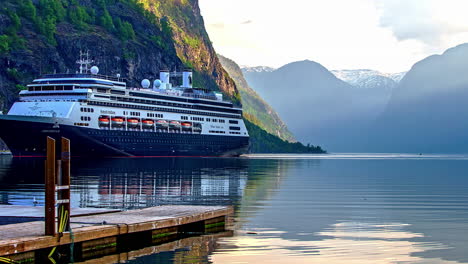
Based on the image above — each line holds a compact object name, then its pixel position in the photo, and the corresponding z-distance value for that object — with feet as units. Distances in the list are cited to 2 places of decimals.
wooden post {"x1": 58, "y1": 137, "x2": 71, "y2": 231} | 76.48
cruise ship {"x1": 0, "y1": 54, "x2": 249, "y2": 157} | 419.74
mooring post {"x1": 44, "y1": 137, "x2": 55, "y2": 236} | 74.23
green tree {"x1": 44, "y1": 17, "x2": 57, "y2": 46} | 644.97
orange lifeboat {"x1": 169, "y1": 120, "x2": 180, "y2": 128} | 521.24
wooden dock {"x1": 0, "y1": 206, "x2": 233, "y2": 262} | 73.35
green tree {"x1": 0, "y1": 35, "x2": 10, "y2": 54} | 591.78
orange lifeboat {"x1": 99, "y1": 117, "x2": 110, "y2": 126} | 451.12
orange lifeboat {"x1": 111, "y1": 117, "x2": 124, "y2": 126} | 462.89
